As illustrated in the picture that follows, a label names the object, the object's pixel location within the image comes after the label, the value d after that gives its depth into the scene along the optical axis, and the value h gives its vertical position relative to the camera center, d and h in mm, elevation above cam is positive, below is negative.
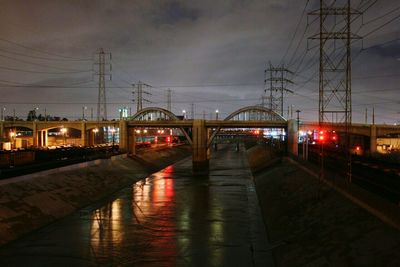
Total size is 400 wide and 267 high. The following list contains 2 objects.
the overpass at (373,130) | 88375 +733
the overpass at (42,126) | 97562 +1934
